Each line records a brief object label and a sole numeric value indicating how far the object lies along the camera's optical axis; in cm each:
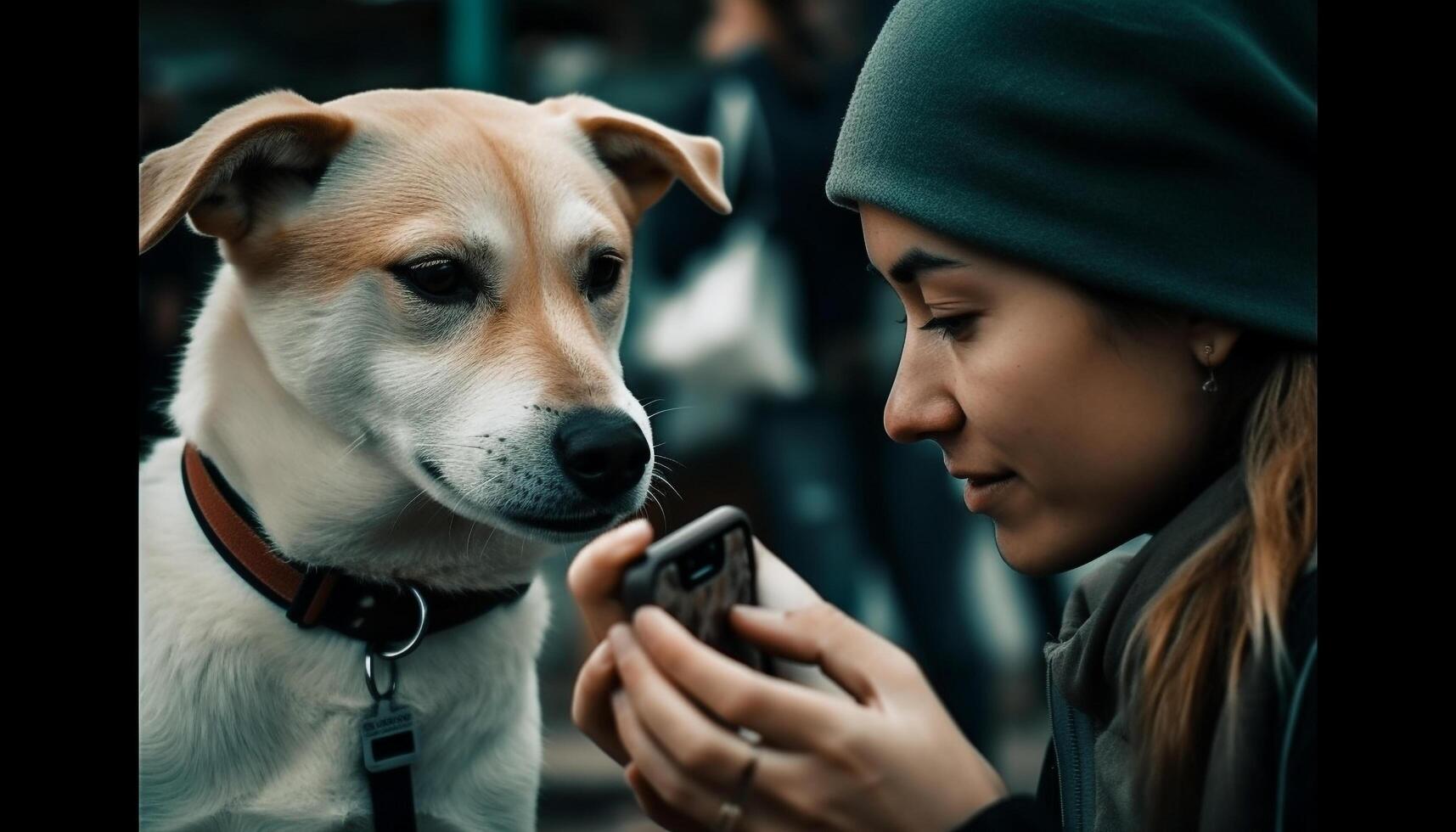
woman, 84
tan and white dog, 99
